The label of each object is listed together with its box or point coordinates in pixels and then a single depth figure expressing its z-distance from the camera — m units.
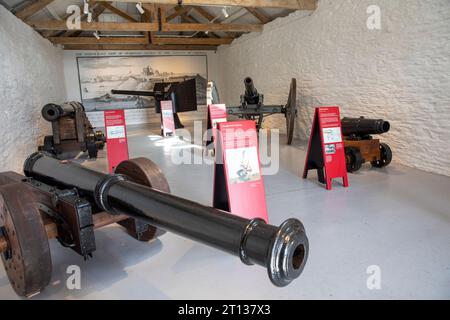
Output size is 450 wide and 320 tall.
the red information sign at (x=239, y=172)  2.62
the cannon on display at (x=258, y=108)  7.01
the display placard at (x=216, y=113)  5.80
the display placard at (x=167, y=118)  8.87
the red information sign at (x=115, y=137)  4.72
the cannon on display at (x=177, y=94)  10.45
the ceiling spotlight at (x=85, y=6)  6.04
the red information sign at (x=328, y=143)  3.83
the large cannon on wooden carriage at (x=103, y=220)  1.12
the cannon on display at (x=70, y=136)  5.87
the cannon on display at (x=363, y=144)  4.43
